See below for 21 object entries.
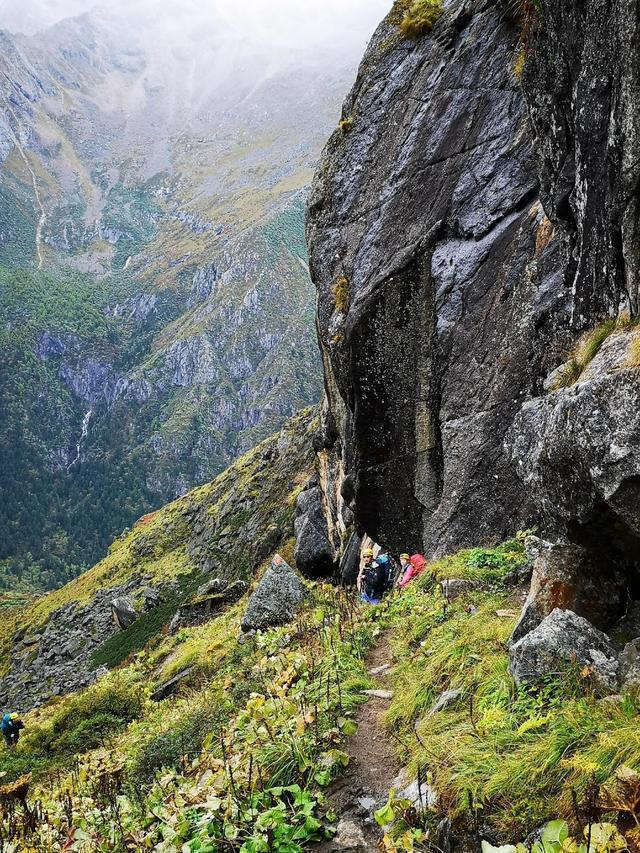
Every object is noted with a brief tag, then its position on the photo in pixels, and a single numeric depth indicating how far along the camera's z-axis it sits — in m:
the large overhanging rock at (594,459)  5.40
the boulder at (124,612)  59.56
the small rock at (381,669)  8.26
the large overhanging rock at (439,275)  13.62
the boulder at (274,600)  15.41
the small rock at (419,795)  4.38
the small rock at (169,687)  18.98
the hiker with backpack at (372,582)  15.48
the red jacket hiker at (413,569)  14.02
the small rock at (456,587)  9.56
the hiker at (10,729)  22.91
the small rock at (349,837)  4.61
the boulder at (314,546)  31.20
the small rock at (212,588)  43.64
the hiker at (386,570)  15.59
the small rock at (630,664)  4.69
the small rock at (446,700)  5.94
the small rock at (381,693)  7.24
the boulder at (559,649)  5.05
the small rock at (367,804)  5.02
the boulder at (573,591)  6.06
